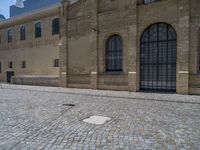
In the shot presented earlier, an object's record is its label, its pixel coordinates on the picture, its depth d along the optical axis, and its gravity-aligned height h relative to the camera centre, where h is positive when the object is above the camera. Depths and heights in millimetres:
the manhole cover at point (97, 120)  6891 -1771
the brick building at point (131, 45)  13836 +2192
